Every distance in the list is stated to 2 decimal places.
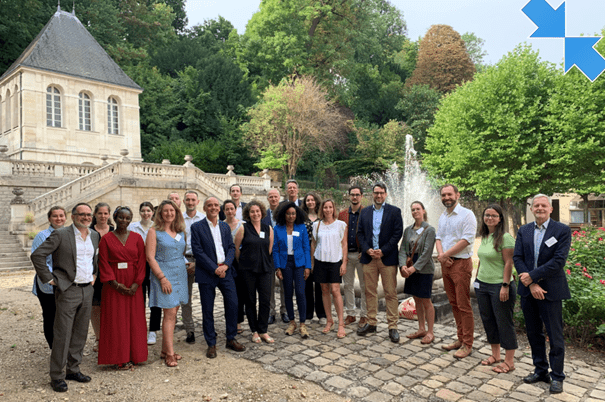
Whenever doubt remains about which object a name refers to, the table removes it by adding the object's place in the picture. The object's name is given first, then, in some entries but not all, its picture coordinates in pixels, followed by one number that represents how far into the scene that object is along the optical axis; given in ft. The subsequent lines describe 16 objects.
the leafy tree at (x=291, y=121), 94.02
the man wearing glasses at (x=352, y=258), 21.33
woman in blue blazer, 20.56
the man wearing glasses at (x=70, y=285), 14.56
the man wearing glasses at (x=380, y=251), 19.84
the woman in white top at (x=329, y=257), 20.42
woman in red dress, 15.72
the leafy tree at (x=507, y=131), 67.10
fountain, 25.35
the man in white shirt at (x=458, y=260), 17.74
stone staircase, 45.18
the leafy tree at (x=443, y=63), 124.16
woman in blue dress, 16.74
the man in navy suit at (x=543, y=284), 14.71
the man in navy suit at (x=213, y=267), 17.79
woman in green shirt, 16.29
